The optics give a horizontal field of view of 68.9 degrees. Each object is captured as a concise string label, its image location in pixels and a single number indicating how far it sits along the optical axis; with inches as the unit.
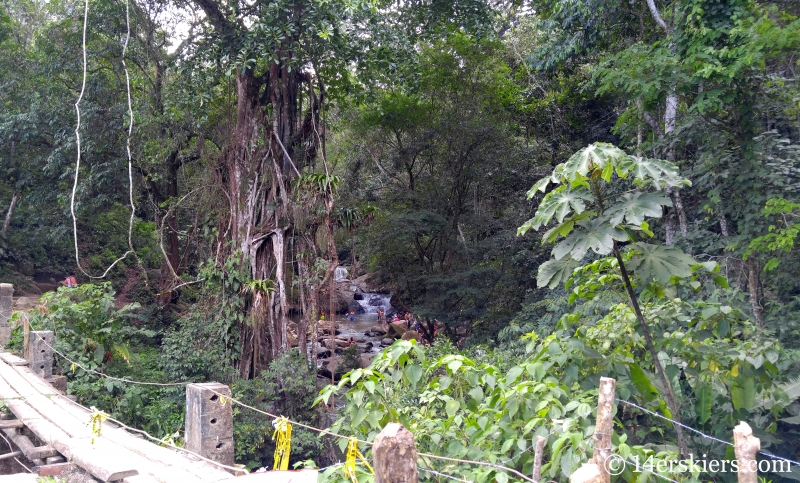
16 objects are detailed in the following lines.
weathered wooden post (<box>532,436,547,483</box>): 102.1
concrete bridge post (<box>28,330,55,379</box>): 291.7
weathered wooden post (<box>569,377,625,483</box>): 96.2
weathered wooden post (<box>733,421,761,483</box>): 81.3
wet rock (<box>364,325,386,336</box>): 749.9
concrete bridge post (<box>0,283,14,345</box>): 370.6
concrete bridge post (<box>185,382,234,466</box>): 162.9
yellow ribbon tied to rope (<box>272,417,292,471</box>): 142.0
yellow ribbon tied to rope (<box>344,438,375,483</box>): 108.2
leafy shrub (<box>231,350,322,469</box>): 335.3
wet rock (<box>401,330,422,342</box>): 593.2
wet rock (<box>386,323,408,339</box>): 680.4
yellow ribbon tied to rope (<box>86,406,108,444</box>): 175.6
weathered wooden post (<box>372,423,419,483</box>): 83.7
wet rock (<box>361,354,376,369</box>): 552.8
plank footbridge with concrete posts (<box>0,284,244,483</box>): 155.8
